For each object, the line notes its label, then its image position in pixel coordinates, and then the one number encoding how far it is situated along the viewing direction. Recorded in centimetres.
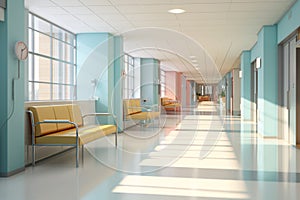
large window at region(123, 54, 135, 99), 1277
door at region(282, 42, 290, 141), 709
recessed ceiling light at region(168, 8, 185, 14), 616
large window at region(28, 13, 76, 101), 629
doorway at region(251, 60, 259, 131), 1171
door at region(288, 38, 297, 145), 652
